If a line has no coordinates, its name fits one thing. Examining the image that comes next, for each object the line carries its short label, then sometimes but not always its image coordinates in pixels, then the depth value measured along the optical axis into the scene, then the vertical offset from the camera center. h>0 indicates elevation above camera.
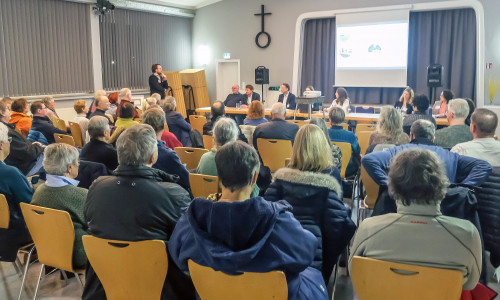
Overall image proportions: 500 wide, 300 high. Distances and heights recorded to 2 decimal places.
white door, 11.70 +0.28
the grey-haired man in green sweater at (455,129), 4.18 -0.41
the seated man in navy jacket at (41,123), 5.56 -0.45
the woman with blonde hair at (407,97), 7.80 -0.20
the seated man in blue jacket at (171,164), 3.39 -0.59
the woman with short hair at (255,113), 5.72 -0.35
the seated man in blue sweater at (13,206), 2.91 -0.79
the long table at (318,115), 6.42 -0.46
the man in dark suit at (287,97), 9.48 -0.23
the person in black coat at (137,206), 2.14 -0.58
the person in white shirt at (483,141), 3.15 -0.40
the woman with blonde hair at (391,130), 4.05 -0.40
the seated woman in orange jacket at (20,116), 5.89 -0.39
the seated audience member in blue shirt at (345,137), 4.43 -0.51
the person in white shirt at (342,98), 8.15 -0.22
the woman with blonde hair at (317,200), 2.34 -0.60
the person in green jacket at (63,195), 2.58 -0.63
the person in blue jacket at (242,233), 1.63 -0.55
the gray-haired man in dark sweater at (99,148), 3.54 -0.49
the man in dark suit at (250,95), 9.70 -0.19
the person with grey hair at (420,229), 1.77 -0.58
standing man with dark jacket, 10.12 +0.13
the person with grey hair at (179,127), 5.61 -0.51
